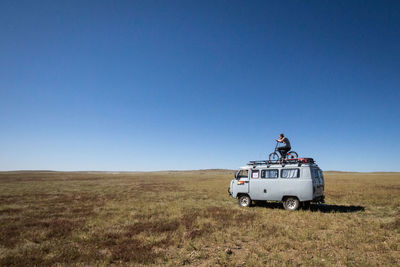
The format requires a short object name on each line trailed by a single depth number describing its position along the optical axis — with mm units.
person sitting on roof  13961
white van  12508
